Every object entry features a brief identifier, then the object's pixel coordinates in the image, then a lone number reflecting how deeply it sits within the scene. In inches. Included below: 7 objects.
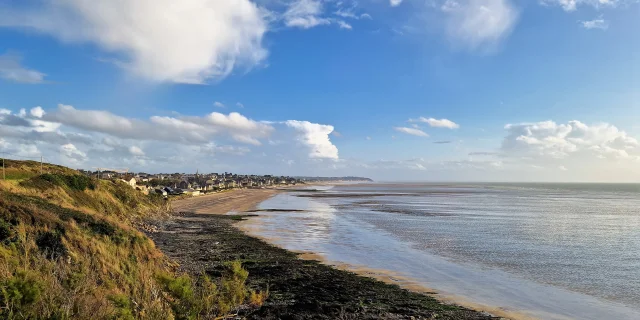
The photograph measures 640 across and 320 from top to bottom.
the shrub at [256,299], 512.1
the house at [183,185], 4740.2
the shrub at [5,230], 492.0
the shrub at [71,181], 1333.7
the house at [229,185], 6390.8
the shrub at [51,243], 497.7
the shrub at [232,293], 425.1
